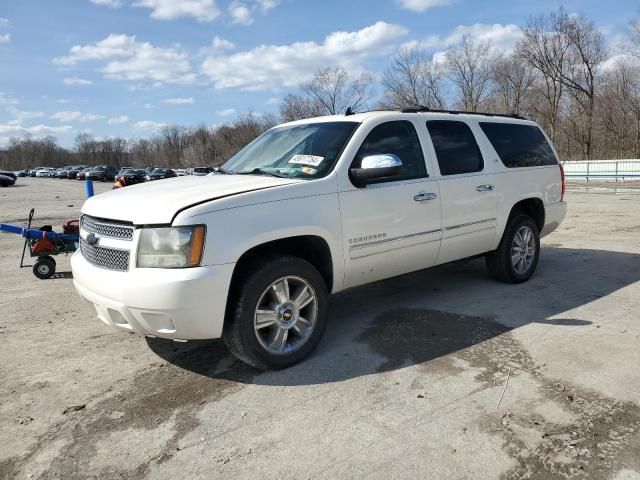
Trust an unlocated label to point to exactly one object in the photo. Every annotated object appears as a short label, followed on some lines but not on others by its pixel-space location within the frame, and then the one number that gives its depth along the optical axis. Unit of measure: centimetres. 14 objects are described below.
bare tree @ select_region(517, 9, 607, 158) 4394
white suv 335
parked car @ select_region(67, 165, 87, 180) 7012
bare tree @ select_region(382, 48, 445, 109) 5491
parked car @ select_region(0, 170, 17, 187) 4466
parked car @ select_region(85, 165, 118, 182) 5531
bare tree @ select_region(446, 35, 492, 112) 5372
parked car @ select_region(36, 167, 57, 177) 8378
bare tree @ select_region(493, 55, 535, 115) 5000
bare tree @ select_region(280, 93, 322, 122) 6209
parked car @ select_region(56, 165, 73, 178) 7374
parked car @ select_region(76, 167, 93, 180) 5832
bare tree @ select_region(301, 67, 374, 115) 6079
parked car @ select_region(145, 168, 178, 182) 4703
